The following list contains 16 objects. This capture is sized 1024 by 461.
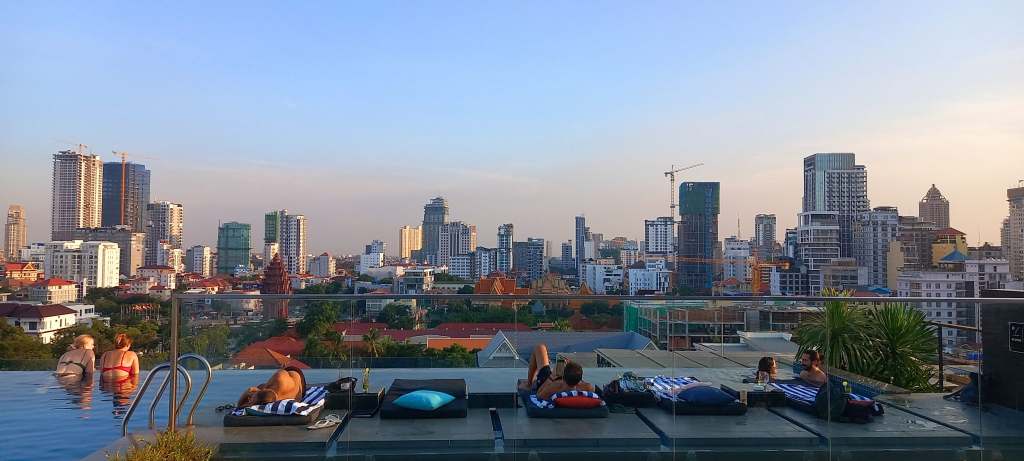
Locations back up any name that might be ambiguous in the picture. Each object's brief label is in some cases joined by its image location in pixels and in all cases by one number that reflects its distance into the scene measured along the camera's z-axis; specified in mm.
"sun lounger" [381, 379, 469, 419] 5336
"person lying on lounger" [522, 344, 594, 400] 5391
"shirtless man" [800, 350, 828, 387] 5457
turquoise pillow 5355
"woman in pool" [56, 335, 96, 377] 10953
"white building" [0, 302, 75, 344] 45031
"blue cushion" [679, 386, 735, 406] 5379
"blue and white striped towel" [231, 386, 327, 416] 5134
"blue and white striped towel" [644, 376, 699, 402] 5316
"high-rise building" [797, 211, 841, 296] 120000
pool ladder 5324
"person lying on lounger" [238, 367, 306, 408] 5277
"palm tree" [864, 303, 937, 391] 5887
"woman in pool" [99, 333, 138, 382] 9508
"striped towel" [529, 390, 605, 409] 5379
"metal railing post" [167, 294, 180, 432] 5293
